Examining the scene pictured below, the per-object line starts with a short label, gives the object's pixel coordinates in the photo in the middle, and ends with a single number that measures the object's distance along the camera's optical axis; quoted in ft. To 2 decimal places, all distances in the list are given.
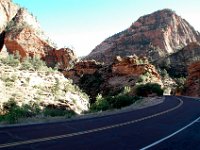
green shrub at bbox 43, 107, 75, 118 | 41.71
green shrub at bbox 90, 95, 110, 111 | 67.57
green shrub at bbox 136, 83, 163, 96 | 121.73
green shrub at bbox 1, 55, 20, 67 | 94.51
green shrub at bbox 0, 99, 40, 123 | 61.08
